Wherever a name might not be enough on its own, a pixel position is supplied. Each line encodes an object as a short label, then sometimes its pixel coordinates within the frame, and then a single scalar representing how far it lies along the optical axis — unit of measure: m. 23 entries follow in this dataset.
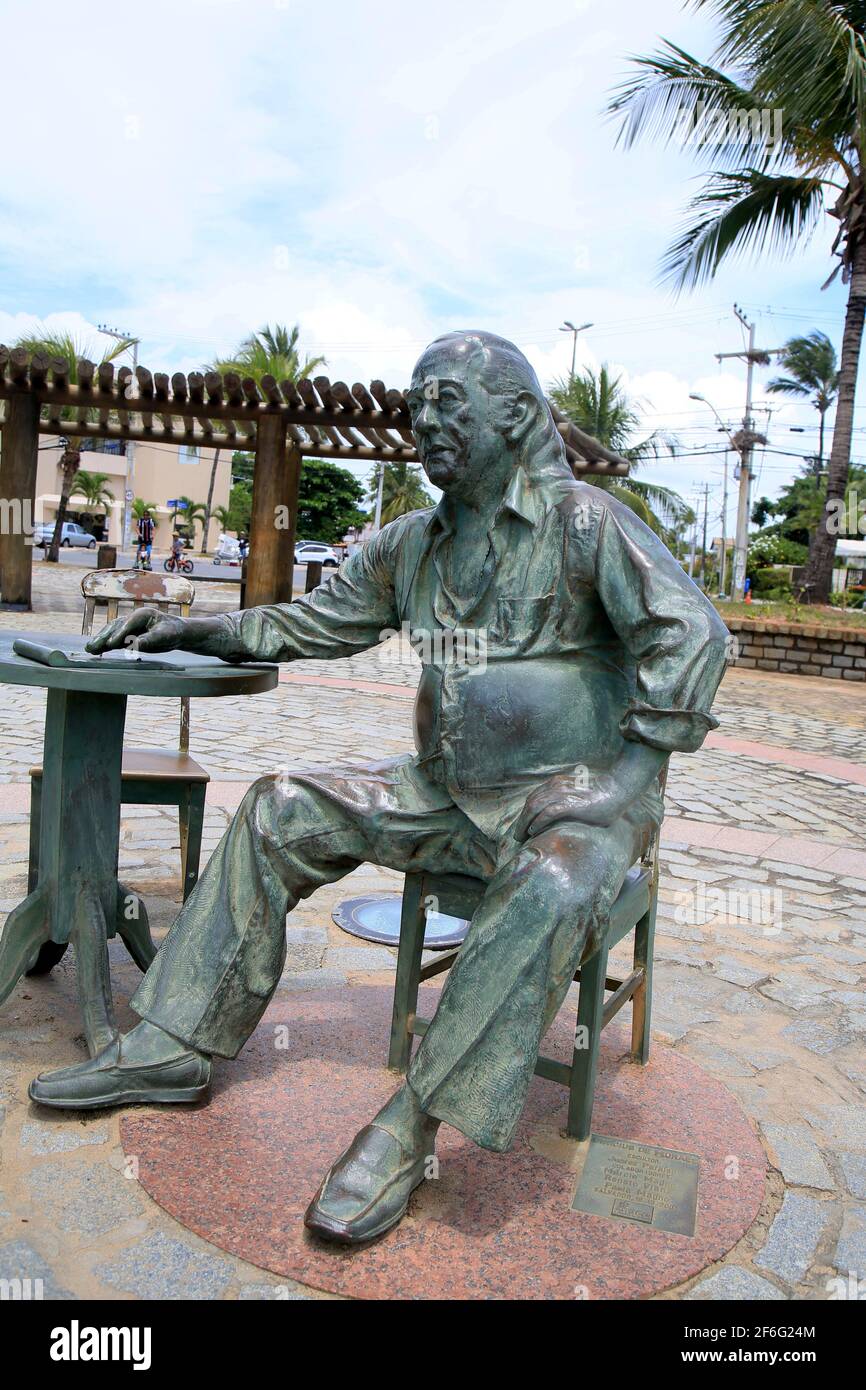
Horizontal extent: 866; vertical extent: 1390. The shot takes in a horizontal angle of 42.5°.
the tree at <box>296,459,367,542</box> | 51.69
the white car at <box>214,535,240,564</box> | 41.83
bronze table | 2.72
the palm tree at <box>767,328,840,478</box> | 46.94
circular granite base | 1.96
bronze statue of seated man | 2.26
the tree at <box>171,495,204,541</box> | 49.78
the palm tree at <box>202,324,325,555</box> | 24.23
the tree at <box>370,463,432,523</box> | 53.56
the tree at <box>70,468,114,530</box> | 42.84
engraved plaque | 2.18
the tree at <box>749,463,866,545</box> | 50.75
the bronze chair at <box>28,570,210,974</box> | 3.24
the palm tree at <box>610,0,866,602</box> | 13.48
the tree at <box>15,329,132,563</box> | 21.44
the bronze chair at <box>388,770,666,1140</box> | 2.36
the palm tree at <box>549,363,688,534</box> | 31.48
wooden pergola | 11.09
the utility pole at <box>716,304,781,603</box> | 29.33
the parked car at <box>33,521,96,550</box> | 40.19
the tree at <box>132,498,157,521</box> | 43.69
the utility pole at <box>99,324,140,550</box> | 34.09
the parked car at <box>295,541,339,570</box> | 41.38
